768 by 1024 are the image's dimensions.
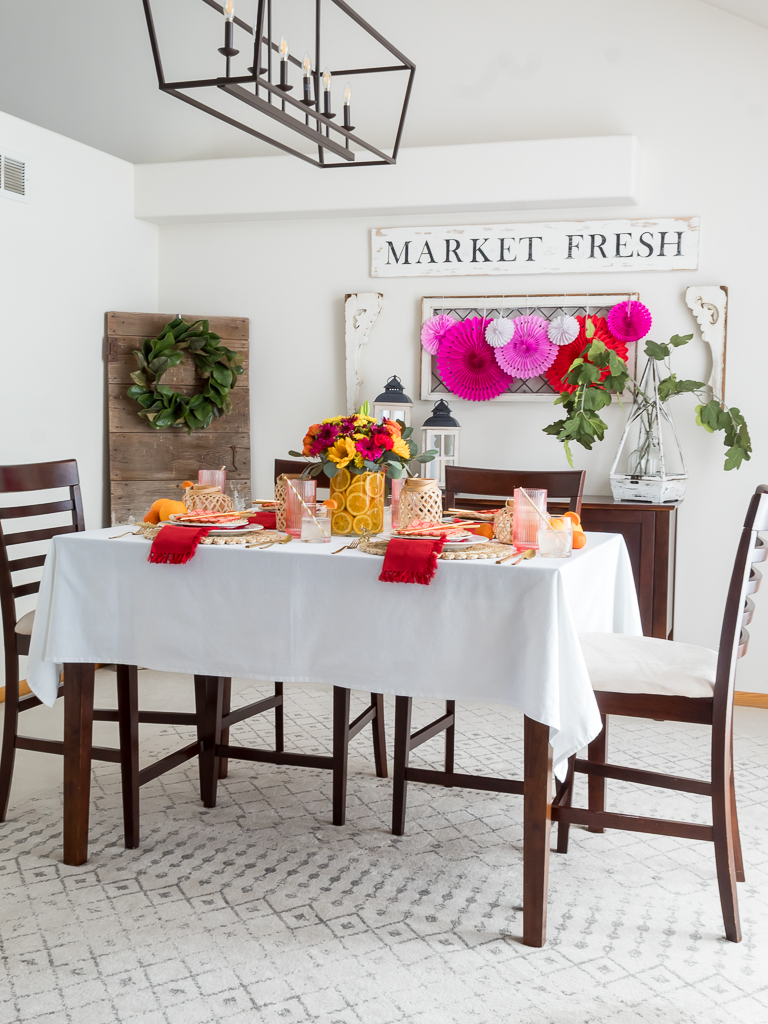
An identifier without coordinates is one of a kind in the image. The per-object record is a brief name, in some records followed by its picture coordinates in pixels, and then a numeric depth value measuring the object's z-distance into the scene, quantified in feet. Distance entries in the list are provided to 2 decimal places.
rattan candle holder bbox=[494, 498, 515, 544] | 7.85
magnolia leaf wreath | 14.88
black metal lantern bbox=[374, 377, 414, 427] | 14.25
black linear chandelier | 6.40
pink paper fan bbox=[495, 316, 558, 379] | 14.14
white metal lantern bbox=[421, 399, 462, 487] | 14.12
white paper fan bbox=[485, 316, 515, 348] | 14.26
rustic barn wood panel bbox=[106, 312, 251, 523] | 15.06
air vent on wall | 12.67
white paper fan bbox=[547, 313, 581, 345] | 13.98
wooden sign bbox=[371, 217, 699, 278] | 13.71
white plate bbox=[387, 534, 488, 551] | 7.27
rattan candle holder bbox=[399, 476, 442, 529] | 8.15
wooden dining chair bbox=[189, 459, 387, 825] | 8.79
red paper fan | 13.88
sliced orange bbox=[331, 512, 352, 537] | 8.48
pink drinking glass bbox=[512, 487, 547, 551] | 7.58
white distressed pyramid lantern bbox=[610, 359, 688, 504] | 12.94
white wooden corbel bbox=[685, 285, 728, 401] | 13.43
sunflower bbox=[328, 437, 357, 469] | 8.21
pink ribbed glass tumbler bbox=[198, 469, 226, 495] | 9.08
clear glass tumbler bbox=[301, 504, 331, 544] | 8.01
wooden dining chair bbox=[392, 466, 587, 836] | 8.08
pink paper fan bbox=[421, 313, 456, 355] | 14.65
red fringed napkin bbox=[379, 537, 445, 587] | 6.95
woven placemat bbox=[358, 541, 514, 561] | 7.13
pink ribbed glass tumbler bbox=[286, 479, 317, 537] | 8.16
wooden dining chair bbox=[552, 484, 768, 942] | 7.04
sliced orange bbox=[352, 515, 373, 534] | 8.46
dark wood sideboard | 12.71
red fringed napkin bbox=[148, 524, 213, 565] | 7.65
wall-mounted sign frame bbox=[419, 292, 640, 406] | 14.10
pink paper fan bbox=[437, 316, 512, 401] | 14.47
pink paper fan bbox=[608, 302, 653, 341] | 13.50
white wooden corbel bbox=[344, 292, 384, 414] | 15.11
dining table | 6.77
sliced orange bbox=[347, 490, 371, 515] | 8.44
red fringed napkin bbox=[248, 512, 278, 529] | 8.87
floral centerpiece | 8.25
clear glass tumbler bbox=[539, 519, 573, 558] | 7.36
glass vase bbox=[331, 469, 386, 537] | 8.45
